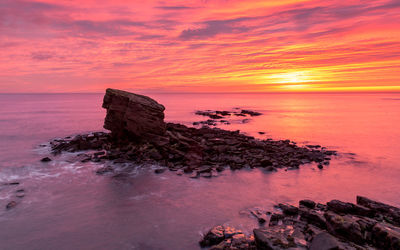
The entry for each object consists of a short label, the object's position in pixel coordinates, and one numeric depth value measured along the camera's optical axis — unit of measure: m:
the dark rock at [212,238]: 9.52
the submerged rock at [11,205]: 12.75
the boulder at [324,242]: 7.37
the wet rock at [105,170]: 18.45
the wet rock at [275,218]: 10.99
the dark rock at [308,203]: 12.51
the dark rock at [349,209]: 10.95
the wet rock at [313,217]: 10.09
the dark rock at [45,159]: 21.56
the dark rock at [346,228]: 8.59
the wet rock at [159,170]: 18.45
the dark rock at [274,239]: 7.99
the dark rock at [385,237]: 8.02
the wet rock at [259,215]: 11.20
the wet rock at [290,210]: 11.76
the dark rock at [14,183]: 16.14
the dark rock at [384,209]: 10.66
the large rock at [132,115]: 24.47
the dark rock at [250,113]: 68.16
